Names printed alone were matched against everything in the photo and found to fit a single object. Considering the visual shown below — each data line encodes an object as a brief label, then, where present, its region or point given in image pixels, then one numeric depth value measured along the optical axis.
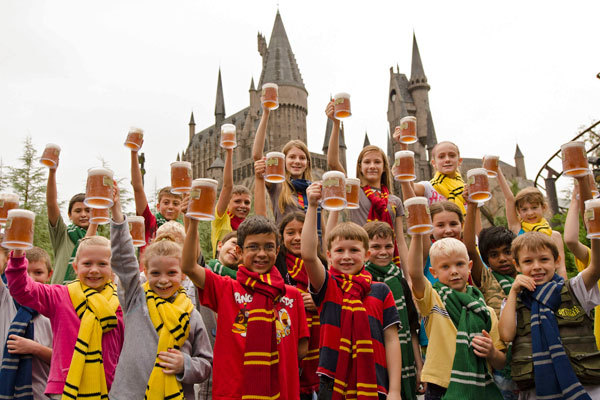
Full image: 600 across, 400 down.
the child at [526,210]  4.51
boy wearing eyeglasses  2.80
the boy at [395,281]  3.45
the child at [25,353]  3.35
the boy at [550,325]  2.85
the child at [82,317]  3.01
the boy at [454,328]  2.97
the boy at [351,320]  2.97
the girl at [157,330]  2.91
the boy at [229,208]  4.42
